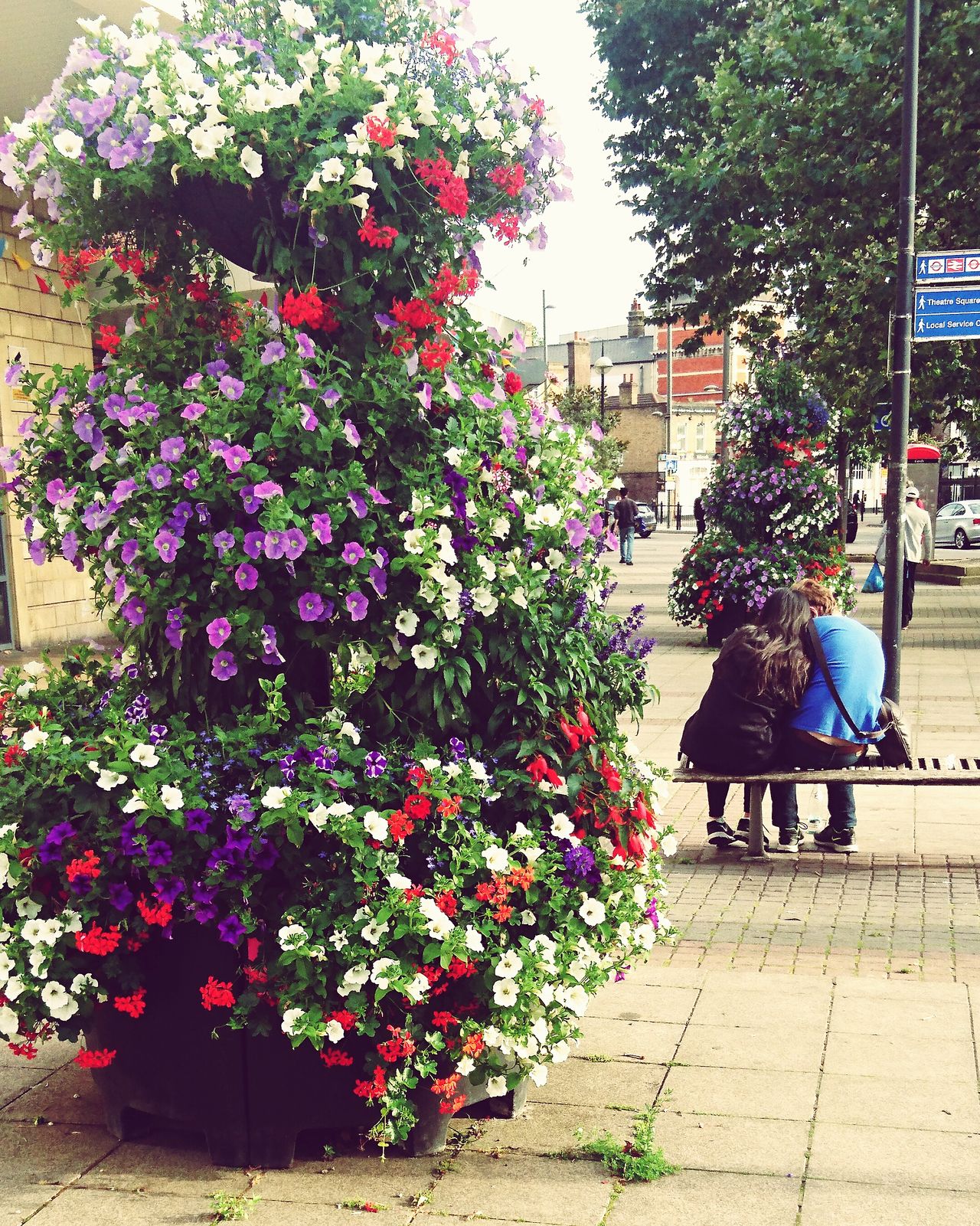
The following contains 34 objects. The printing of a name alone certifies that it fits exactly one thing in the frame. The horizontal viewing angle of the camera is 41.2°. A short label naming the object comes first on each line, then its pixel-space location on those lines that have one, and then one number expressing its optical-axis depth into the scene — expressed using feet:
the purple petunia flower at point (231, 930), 10.28
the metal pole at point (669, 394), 196.99
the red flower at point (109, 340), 11.51
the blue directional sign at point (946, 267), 29.68
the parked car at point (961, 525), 125.39
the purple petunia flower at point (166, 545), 10.25
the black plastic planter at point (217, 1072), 10.82
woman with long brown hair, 19.97
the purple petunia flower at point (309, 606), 10.53
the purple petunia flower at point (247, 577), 10.42
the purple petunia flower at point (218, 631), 10.43
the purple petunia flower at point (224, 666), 10.62
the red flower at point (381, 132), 10.42
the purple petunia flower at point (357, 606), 10.60
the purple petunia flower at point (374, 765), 10.65
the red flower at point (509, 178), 11.41
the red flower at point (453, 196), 10.79
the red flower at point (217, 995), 10.37
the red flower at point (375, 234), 10.69
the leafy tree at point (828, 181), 48.03
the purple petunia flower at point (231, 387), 10.60
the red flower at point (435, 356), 11.01
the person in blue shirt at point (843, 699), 20.08
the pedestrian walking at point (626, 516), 93.25
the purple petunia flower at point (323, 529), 10.37
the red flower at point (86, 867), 10.34
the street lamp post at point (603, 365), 161.79
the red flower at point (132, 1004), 10.54
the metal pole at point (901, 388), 29.94
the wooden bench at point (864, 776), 19.99
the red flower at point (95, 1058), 10.84
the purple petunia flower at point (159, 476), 10.39
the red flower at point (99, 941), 10.38
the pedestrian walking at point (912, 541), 54.03
